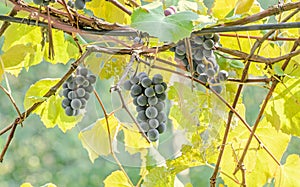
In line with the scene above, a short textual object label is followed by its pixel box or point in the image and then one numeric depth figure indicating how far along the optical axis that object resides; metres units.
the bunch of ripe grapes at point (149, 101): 1.55
